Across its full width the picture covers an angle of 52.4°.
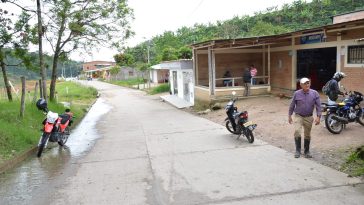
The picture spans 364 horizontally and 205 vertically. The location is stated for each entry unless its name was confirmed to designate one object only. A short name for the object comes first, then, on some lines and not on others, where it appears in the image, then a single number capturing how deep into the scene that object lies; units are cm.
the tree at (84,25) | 1736
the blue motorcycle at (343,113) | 961
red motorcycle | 936
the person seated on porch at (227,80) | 2135
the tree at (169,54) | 4618
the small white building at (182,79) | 2410
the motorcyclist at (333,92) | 1003
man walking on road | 761
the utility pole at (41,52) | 1463
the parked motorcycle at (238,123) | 988
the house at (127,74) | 7525
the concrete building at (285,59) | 1446
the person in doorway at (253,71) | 2047
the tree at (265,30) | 4256
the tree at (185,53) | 4434
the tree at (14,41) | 1425
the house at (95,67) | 10221
